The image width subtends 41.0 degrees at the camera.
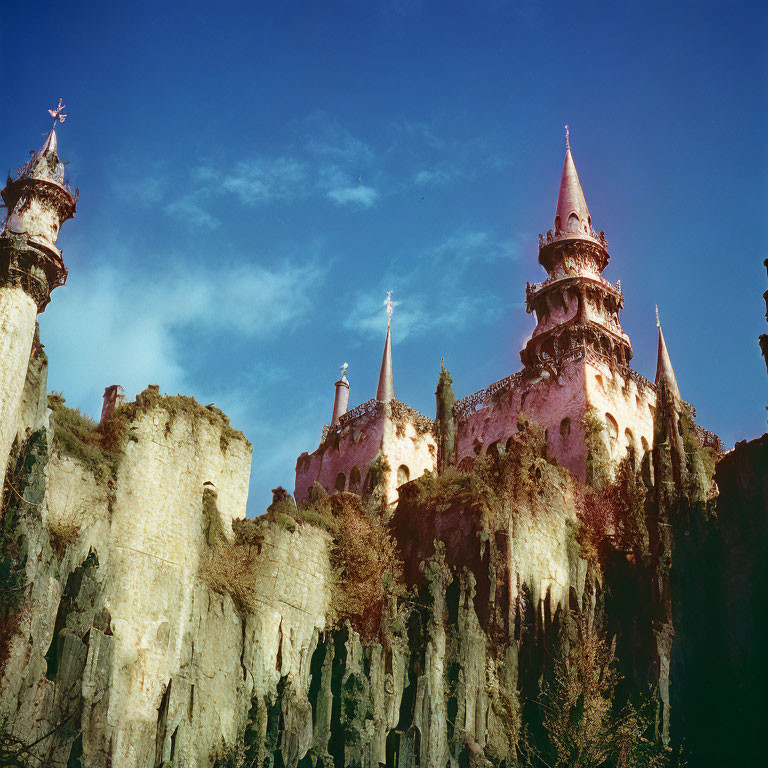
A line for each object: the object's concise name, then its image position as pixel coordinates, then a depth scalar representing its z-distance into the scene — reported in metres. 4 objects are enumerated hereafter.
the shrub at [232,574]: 32.69
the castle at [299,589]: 27.75
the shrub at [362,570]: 35.94
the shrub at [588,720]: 32.66
